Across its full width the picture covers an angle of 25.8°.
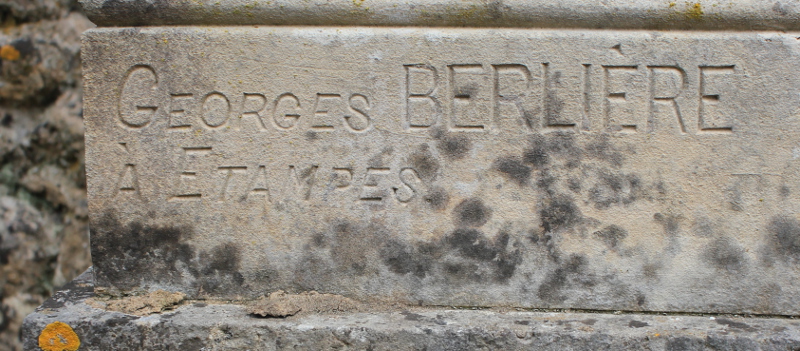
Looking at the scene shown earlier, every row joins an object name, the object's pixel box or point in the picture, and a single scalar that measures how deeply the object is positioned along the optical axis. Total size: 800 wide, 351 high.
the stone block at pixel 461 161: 0.98
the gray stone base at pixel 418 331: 0.96
